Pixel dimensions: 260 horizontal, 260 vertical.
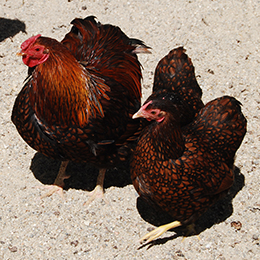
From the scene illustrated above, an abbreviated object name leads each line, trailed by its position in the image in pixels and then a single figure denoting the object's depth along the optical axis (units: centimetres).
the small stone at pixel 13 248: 407
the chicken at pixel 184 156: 360
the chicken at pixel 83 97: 372
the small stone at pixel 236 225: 438
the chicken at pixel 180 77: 441
